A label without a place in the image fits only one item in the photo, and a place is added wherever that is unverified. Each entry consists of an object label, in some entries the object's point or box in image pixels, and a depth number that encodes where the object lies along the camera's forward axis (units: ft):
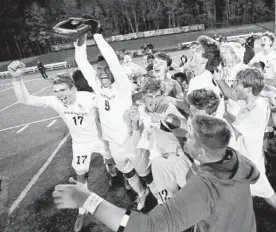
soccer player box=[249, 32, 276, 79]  17.72
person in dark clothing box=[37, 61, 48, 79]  72.15
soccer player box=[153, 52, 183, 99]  12.26
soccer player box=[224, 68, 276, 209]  8.23
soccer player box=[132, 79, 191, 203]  8.40
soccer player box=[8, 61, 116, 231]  10.05
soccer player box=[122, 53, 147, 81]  19.94
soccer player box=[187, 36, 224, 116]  9.56
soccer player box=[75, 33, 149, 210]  9.97
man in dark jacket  3.67
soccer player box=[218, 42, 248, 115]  13.76
